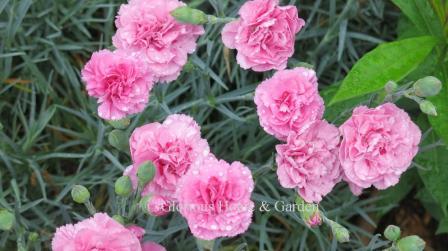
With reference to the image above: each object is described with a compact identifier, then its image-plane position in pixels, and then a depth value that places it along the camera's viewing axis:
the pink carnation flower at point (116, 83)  0.55
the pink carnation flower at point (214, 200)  0.51
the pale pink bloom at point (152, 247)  0.55
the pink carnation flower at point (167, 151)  0.53
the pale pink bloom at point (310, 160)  0.53
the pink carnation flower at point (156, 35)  0.56
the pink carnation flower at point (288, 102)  0.53
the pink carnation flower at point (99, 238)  0.50
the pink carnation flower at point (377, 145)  0.53
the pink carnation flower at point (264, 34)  0.55
